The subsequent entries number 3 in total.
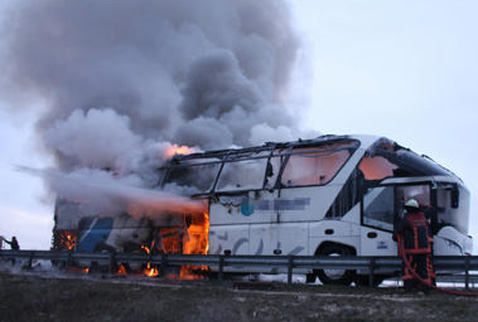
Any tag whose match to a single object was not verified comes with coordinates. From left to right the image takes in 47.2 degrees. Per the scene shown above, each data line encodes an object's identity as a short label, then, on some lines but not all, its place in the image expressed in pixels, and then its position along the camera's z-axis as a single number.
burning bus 12.48
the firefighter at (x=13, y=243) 21.17
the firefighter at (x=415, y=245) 10.70
